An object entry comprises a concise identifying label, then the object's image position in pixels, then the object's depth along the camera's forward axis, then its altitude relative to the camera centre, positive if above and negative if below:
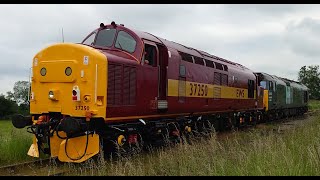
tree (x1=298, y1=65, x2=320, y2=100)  65.16 +5.35
